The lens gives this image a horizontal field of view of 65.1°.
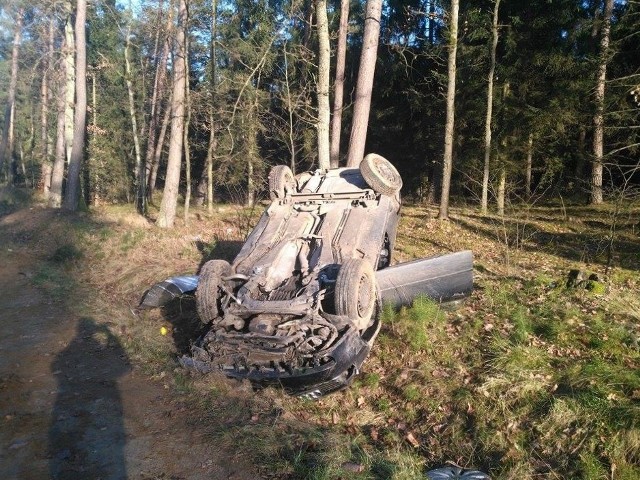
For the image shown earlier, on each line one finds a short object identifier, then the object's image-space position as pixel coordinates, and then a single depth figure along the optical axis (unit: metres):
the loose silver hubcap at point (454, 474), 4.26
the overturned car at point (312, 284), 5.48
